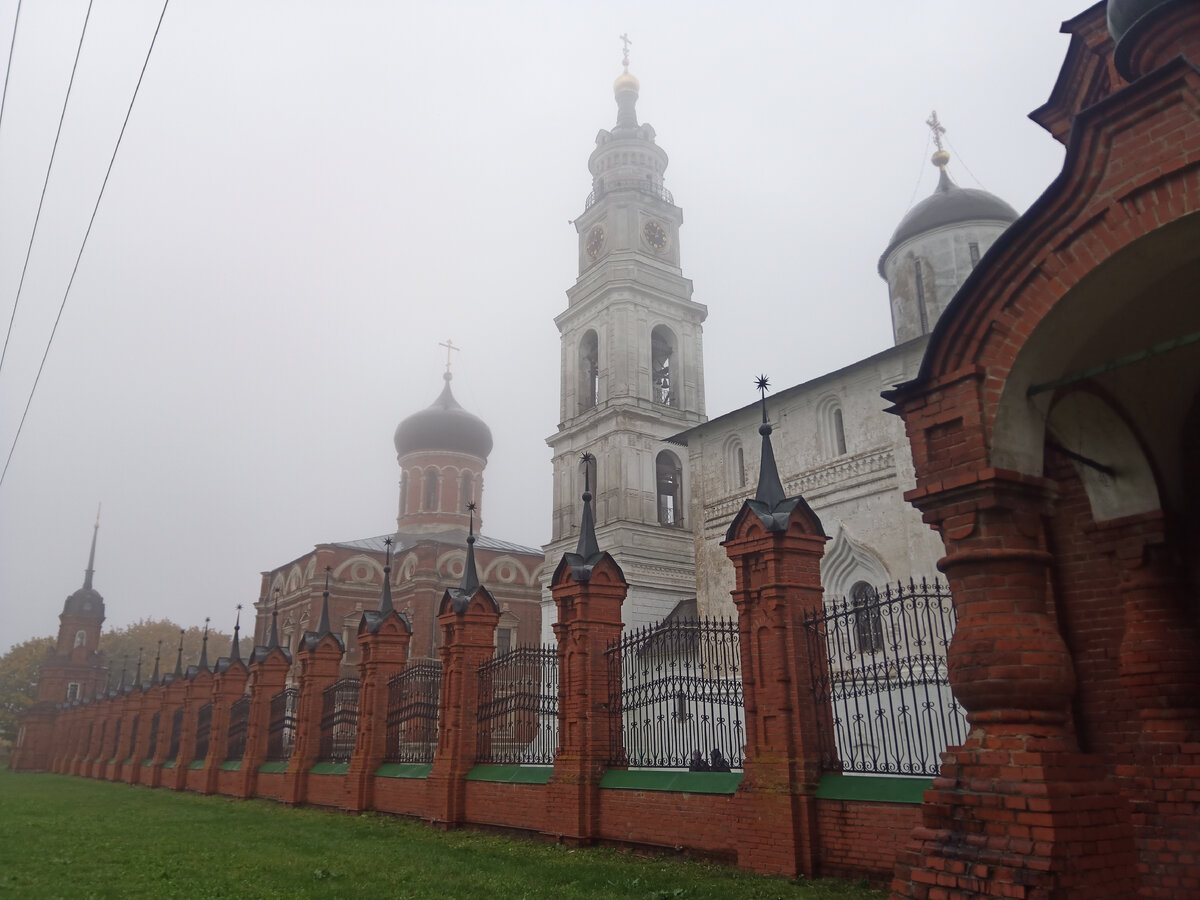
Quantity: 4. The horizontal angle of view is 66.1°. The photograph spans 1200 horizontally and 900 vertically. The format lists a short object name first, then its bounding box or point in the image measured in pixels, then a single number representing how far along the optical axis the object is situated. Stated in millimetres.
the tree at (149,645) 63969
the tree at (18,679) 59000
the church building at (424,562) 36062
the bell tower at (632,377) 27203
